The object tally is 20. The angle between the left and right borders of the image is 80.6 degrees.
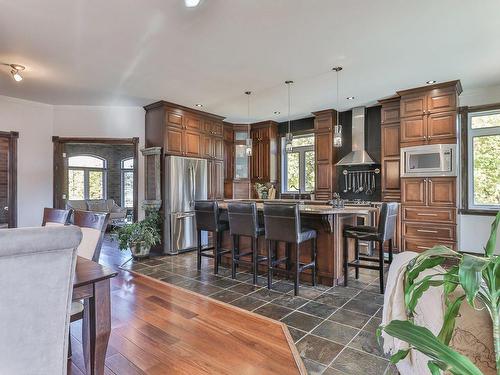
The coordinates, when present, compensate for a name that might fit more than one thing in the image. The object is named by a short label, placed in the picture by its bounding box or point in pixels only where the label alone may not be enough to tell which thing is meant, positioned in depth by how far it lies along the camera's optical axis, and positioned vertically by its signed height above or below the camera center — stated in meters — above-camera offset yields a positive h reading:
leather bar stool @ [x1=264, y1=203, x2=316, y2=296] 3.14 -0.47
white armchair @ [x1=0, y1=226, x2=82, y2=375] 0.91 -0.35
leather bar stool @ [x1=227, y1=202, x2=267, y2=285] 3.53 -0.43
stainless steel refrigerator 5.23 -0.18
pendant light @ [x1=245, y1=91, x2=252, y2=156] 4.73 +0.69
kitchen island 3.39 -0.64
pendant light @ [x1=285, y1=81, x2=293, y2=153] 4.29 +0.71
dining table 1.35 -0.59
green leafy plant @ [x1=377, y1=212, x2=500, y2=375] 0.74 -0.33
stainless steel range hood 5.65 +0.93
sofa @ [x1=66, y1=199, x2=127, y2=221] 8.84 -0.50
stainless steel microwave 4.52 +0.43
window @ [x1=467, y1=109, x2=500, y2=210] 4.66 +0.44
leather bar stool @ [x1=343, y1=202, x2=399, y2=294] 3.26 -0.51
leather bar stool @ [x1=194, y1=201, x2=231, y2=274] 3.92 -0.46
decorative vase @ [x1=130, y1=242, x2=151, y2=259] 4.80 -0.99
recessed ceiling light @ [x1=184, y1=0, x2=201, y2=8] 2.26 +1.44
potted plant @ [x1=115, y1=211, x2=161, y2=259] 4.74 -0.77
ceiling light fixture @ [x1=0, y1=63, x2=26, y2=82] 3.62 +1.52
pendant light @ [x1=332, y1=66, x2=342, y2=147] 3.86 +0.71
